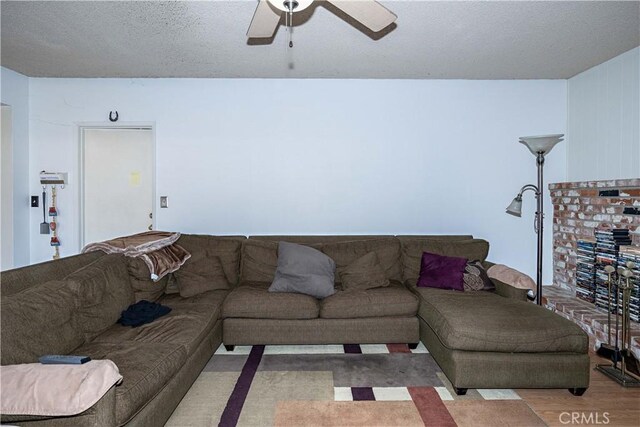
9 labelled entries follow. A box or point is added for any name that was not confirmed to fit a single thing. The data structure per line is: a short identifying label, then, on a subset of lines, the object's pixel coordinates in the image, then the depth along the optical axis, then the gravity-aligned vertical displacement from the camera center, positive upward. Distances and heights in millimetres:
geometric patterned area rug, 2184 -1177
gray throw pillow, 3254 -538
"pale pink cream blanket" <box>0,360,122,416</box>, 1443 -688
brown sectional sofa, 1892 -753
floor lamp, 3562 +230
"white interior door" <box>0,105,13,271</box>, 3918 +180
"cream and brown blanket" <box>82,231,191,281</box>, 3039 -337
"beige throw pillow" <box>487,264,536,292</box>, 3086 -550
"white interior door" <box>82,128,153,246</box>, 4562 +326
